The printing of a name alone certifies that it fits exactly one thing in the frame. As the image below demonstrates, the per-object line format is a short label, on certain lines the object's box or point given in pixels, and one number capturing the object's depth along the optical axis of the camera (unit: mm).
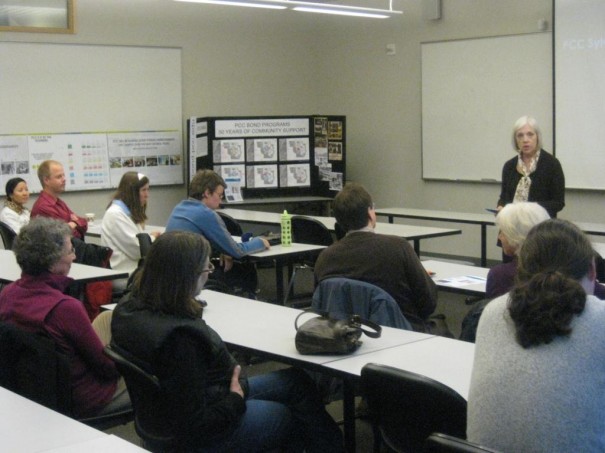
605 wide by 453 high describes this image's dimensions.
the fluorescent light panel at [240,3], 6824
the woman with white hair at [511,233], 3322
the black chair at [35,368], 2775
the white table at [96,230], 6523
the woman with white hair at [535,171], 5793
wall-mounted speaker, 8656
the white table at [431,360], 2655
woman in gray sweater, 1880
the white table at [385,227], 6375
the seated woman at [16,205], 6525
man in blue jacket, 5266
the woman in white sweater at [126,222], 5371
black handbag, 2857
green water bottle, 5836
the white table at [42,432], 2117
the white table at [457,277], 4172
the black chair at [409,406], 2287
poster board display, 8930
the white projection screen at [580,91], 7387
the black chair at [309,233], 6207
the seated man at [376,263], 3615
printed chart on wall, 8070
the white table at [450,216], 7371
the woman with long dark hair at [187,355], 2504
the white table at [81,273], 4508
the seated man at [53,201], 6262
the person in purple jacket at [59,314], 2932
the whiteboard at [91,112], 8055
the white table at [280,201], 9039
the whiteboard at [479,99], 7922
